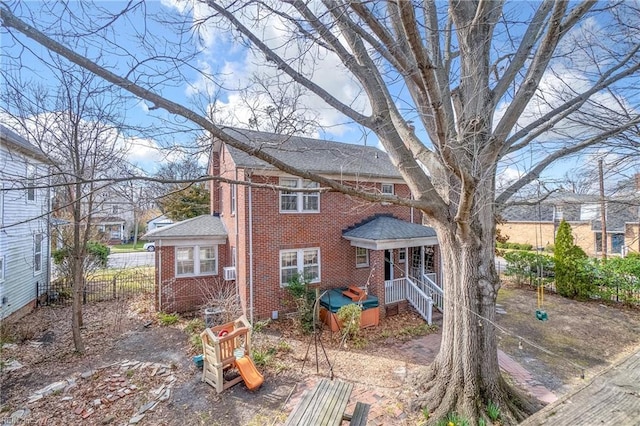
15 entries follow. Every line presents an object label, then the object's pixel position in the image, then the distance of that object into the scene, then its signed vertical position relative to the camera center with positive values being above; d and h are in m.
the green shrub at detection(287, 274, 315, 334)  9.12 -2.60
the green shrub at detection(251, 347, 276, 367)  6.91 -3.33
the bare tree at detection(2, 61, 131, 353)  7.23 +2.47
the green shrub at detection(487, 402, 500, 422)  4.50 -3.03
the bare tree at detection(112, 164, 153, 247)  6.05 +0.68
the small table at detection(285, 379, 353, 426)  3.60 -2.49
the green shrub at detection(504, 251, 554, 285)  14.78 -2.72
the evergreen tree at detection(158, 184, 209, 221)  21.61 +1.15
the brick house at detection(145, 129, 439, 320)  9.70 -0.69
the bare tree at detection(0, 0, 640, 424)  3.89 +1.83
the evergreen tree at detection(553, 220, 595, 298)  12.59 -2.38
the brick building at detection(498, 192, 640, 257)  21.89 -1.53
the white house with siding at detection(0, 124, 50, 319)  9.34 -0.79
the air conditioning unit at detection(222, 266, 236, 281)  10.64 -1.95
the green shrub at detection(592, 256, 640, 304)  11.57 -2.67
